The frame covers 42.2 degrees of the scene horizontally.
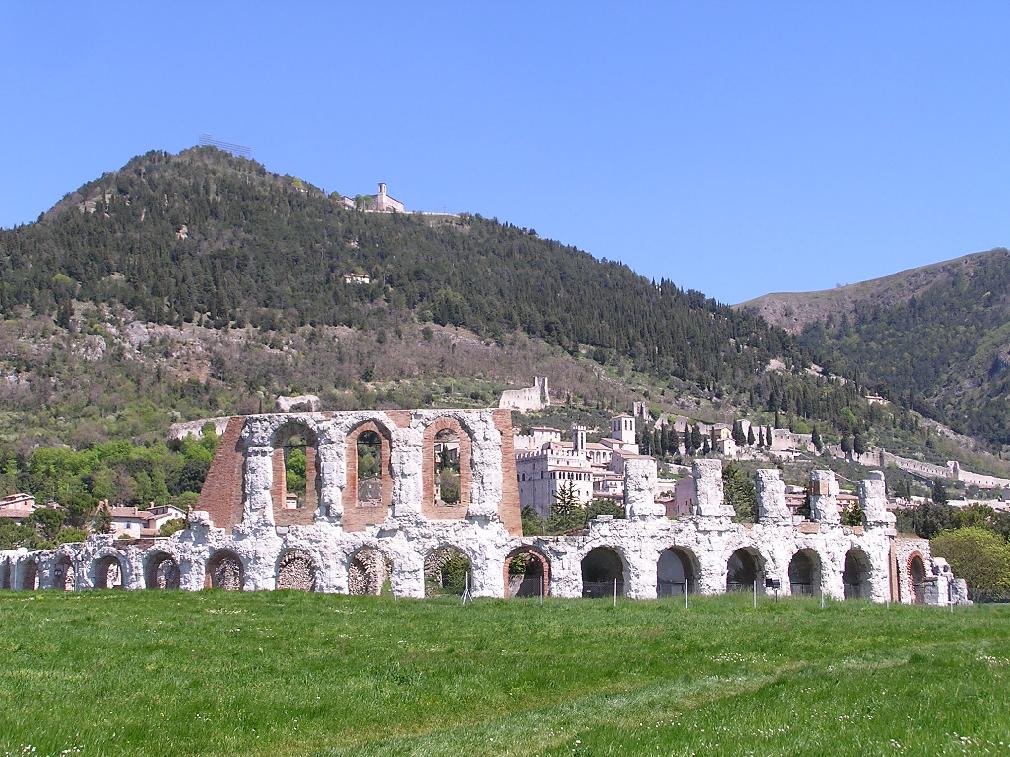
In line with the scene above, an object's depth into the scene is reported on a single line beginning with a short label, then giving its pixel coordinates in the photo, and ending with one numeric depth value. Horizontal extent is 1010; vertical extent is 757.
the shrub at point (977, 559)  79.25
